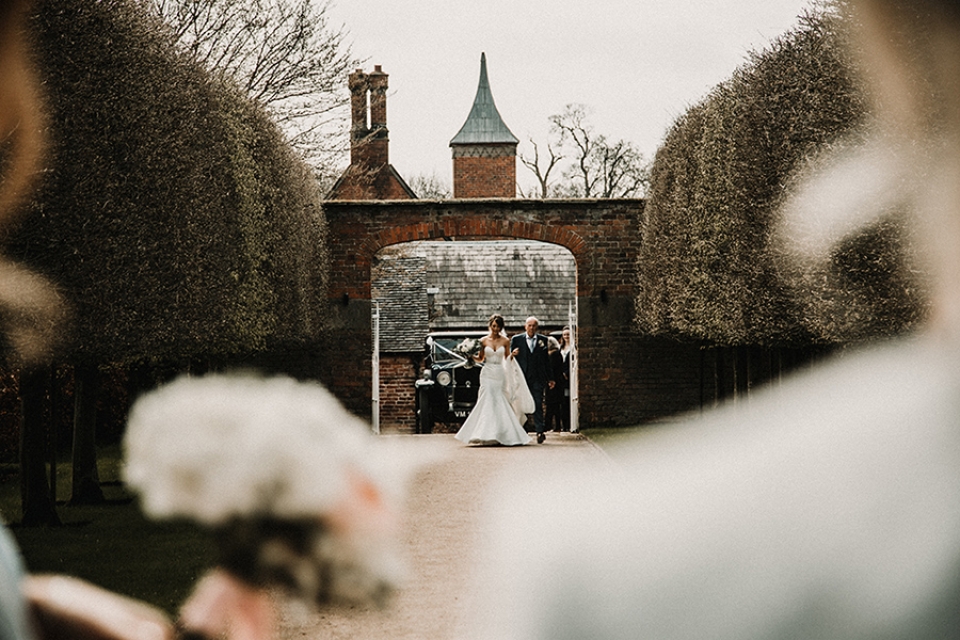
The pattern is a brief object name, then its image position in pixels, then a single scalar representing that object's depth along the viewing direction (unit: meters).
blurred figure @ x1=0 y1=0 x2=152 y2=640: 7.25
